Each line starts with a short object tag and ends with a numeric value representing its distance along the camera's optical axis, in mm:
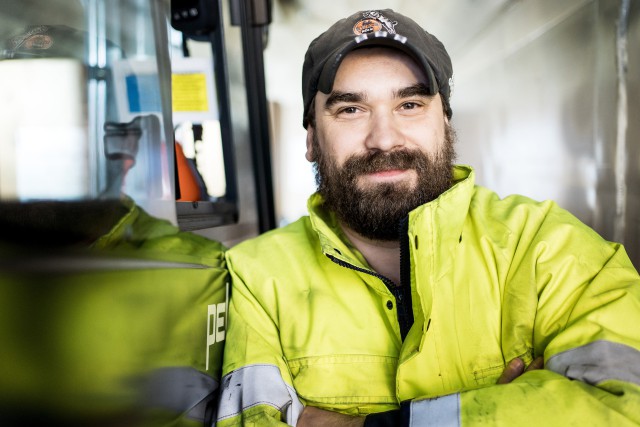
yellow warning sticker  1941
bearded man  1078
